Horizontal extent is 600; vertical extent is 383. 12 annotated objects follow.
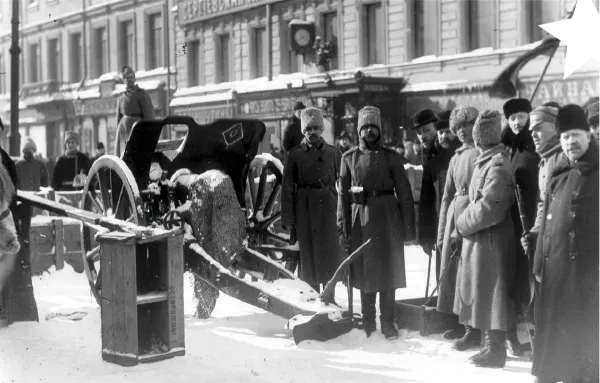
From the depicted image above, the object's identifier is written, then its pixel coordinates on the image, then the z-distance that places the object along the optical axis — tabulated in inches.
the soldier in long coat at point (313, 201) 290.5
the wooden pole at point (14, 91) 581.6
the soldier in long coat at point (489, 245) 227.9
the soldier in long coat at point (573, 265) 183.8
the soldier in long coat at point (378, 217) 267.6
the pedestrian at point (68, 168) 530.6
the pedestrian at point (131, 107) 412.8
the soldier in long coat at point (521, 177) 233.6
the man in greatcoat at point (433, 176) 276.1
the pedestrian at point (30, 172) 518.3
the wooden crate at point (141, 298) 227.1
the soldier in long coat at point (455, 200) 244.4
